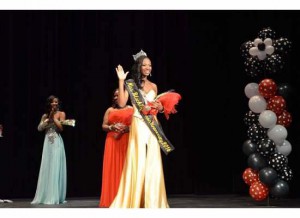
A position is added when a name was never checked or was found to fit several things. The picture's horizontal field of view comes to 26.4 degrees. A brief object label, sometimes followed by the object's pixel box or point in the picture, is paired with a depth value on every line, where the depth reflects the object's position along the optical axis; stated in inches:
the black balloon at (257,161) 290.5
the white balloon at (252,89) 295.4
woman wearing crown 240.8
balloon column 285.7
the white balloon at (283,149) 288.9
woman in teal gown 327.9
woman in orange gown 306.7
